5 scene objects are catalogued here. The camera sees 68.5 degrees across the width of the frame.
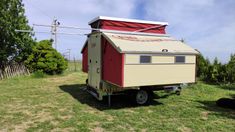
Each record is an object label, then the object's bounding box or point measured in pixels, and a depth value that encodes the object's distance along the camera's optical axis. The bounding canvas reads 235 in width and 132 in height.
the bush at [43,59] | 11.66
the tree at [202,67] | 11.55
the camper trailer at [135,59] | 5.07
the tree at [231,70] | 10.77
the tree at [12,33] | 9.95
